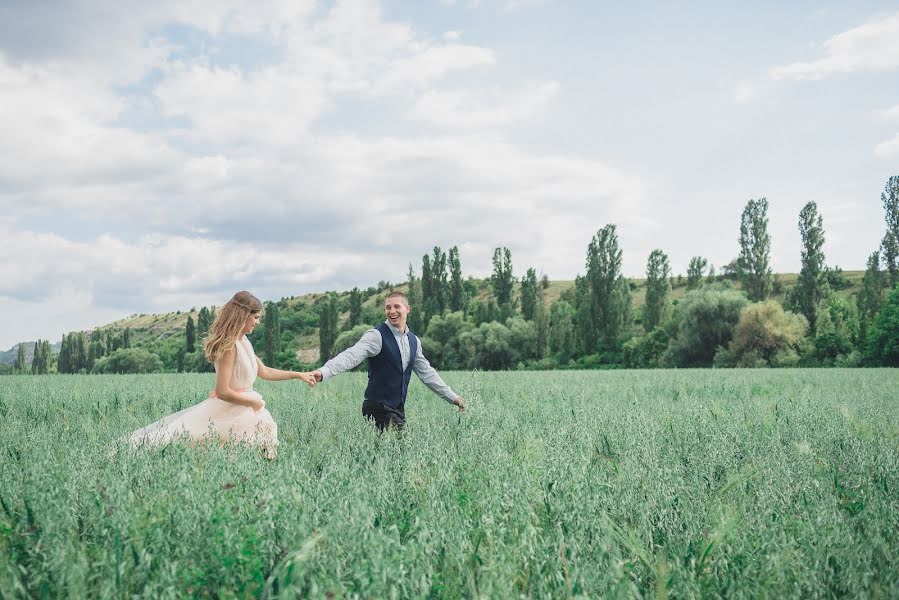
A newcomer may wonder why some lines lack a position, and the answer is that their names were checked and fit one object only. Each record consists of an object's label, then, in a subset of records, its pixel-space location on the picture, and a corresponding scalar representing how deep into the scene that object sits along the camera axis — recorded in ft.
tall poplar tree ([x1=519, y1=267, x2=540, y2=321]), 210.18
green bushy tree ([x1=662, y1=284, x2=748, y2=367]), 150.71
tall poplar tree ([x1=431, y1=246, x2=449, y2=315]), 222.89
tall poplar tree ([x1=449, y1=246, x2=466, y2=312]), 217.15
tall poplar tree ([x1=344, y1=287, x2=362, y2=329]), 255.91
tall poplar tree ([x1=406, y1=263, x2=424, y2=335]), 214.48
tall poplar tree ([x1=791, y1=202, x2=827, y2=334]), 155.74
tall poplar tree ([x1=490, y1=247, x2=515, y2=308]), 219.00
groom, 20.68
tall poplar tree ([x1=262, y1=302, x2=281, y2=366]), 223.71
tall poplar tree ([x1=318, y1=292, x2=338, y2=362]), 236.84
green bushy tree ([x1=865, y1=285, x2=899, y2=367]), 126.41
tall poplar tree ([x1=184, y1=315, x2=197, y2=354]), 265.93
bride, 17.54
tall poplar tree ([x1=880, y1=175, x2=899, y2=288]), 165.37
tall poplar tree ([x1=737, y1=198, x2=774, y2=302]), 169.17
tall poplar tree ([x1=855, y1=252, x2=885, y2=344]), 159.12
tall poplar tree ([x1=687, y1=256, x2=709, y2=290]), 230.27
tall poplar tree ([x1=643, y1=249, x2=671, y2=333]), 185.16
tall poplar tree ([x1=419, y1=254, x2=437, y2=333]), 224.33
